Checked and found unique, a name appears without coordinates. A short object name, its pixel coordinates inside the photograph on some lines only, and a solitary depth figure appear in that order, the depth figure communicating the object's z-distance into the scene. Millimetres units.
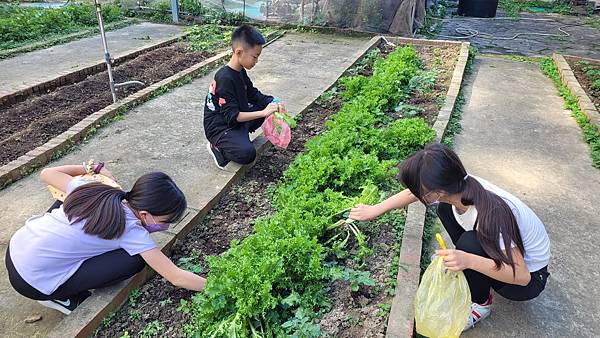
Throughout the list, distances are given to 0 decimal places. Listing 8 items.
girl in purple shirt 2439
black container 14629
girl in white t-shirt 2252
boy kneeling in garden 4011
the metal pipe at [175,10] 10878
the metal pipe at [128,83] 6114
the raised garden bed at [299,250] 2512
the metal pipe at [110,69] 5655
